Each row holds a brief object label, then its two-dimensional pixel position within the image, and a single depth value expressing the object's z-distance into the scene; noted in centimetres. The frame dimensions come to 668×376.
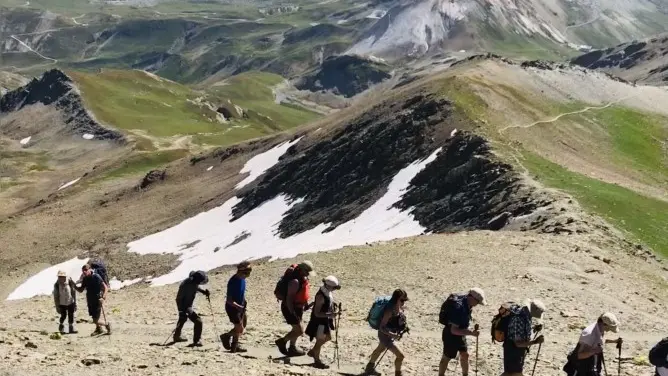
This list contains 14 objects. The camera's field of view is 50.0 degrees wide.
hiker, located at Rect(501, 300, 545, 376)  1811
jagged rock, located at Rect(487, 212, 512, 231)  4509
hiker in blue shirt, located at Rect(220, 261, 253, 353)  2334
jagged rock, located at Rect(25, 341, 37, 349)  2267
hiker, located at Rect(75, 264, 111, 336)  2744
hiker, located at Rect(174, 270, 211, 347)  2441
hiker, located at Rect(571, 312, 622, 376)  1736
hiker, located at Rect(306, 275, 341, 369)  2205
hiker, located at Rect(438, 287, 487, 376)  1942
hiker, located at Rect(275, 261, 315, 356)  2248
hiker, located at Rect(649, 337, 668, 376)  1631
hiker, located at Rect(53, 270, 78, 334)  2745
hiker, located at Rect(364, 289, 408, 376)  2069
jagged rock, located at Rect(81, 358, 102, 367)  2075
